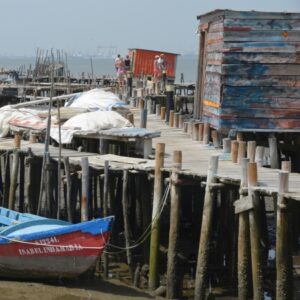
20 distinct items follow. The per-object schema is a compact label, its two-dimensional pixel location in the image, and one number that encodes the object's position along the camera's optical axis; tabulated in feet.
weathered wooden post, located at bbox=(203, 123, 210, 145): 61.93
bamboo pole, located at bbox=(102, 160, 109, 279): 50.55
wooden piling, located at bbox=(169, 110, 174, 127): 74.19
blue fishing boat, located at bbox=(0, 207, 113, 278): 47.11
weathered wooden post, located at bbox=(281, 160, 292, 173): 42.91
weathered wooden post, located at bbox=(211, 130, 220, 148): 59.62
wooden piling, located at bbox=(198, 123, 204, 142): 62.69
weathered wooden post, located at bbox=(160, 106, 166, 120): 81.30
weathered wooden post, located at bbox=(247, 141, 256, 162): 50.01
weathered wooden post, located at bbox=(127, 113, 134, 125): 67.66
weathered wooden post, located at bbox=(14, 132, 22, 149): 58.85
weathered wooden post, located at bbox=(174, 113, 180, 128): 73.49
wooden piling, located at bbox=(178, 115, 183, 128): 73.00
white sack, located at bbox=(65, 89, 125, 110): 74.84
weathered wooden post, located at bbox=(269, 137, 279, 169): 52.37
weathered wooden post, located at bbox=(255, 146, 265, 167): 51.26
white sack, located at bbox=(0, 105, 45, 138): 66.18
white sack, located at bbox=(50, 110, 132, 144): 59.36
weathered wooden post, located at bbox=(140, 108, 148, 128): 68.13
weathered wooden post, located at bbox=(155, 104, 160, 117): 86.94
